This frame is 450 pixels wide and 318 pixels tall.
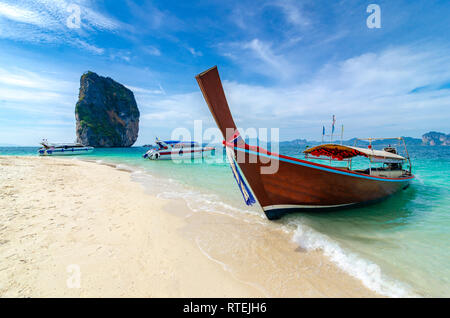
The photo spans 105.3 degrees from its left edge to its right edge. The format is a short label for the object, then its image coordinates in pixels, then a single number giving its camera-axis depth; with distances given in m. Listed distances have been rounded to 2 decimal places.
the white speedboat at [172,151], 31.44
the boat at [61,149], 36.88
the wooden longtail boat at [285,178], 4.74
